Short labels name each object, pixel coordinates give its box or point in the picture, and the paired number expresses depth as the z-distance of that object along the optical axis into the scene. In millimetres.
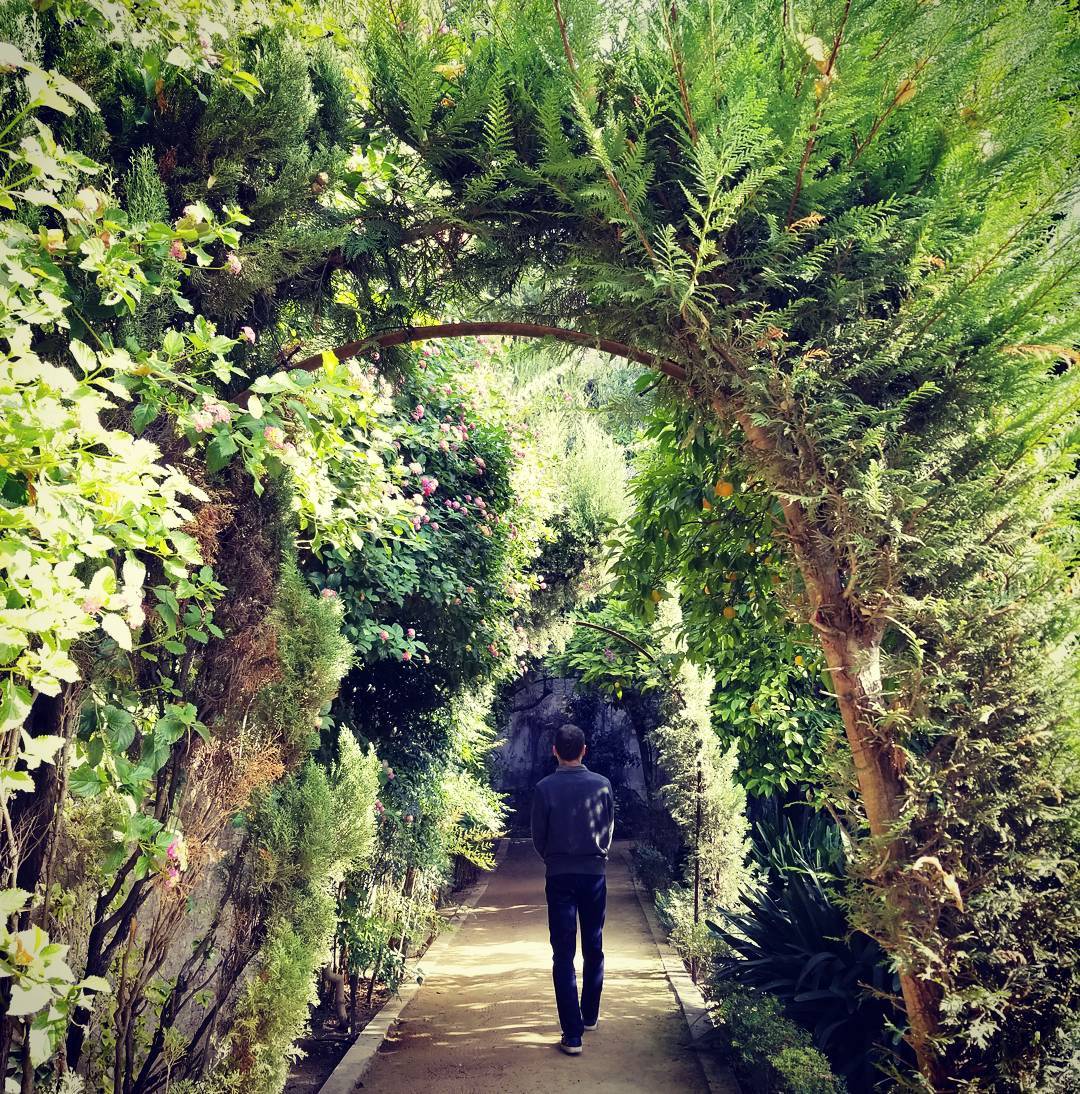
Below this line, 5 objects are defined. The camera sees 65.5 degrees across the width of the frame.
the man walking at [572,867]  4836
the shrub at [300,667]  3150
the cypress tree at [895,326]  2332
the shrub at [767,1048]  3477
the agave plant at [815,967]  4078
